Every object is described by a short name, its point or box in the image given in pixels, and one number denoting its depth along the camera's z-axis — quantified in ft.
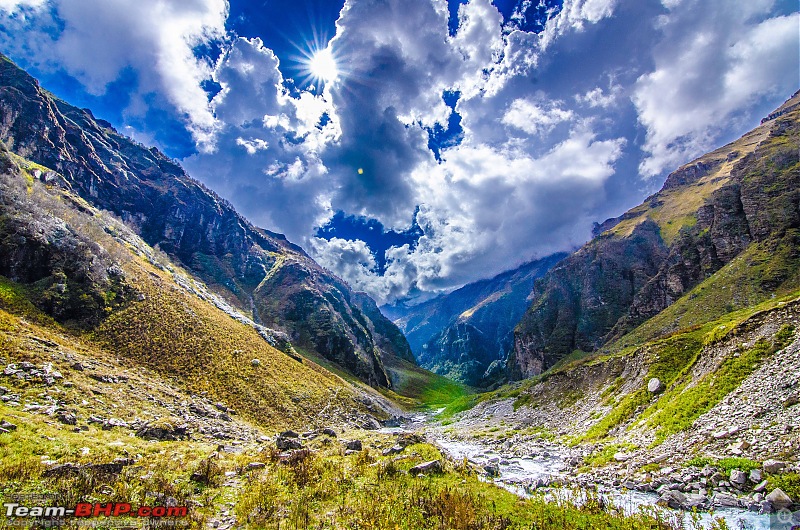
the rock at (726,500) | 42.65
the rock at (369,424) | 213.85
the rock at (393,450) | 81.15
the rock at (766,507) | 39.06
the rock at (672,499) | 44.53
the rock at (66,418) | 69.97
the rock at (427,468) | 57.88
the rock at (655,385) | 103.33
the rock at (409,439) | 92.12
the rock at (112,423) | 77.68
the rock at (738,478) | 45.60
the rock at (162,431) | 81.20
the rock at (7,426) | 54.83
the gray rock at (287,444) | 84.33
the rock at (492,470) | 70.03
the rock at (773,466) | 44.68
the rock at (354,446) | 89.44
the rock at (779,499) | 38.58
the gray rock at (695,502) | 43.70
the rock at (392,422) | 266.04
